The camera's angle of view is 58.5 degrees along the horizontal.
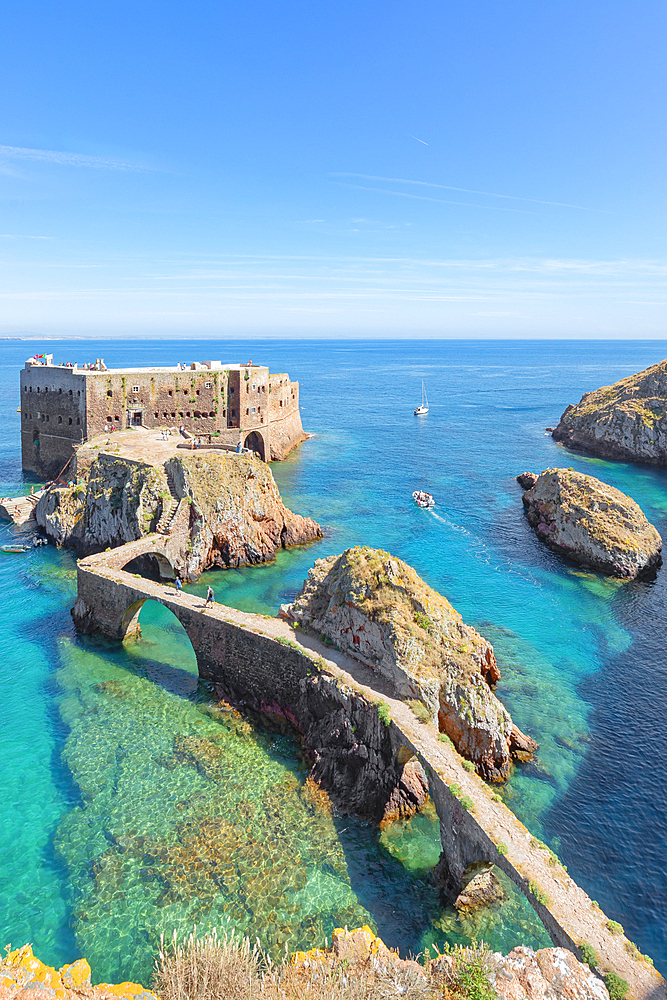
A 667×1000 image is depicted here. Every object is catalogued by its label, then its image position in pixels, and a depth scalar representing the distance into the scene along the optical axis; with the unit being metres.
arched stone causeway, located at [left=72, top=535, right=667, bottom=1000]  17.39
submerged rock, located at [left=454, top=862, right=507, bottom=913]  20.12
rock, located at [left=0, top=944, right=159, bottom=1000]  12.57
